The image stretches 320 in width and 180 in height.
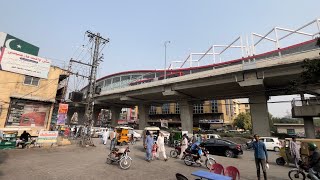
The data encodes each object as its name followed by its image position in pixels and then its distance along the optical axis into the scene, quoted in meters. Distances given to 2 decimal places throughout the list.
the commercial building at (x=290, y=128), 62.93
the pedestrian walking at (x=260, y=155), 8.43
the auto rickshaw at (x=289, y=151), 12.30
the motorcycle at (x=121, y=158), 10.61
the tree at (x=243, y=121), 66.37
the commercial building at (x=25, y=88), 19.38
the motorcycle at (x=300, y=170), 8.50
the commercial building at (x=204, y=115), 70.38
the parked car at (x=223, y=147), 16.70
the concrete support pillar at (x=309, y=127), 28.19
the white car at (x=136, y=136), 28.33
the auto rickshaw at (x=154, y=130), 25.61
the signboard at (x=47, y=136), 17.50
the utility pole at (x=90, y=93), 19.80
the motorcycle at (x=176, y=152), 15.16
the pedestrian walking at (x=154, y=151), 13.77
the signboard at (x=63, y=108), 22.05
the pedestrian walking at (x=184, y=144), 14.39
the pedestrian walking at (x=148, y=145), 12.94
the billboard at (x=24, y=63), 19.91
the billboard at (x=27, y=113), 19.65
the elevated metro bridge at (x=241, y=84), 21.16
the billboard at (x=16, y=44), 21.04
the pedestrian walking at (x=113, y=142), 17.47
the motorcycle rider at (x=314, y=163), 6.97
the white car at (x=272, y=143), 22.94
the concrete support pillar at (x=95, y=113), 71.44
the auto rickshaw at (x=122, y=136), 23.01
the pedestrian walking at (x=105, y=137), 23.48
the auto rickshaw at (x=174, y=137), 23.47
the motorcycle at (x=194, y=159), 11.91
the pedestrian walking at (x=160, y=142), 13.70
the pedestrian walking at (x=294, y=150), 11.60
